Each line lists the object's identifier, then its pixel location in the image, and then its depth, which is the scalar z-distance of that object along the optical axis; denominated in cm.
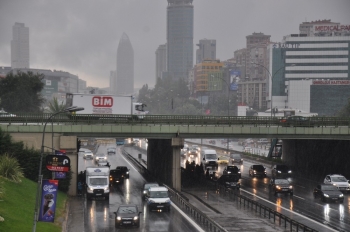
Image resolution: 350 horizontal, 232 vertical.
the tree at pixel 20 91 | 13262
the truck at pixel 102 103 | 7231
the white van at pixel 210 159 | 8906
